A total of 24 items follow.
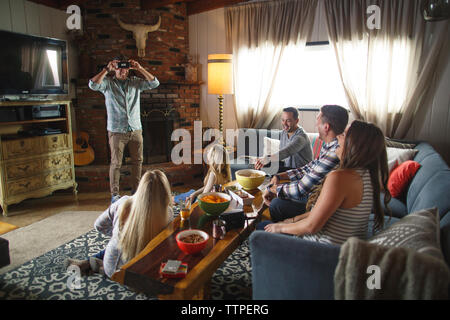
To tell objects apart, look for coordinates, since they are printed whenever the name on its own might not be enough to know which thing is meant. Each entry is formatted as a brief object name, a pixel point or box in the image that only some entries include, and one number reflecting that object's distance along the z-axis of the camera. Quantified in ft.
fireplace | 14.42
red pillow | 7.79
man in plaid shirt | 6.03
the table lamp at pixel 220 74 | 11.92
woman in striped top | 4.37
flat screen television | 10.49
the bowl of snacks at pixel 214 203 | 5.72
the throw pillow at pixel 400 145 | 10.34
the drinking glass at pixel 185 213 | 5.78
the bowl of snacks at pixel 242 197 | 6.71
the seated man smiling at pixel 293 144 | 9.14
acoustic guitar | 13.43
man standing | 11.02
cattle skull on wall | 13.14
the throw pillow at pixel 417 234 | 3.57
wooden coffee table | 4.01
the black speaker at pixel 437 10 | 7.02
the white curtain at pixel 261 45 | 12.62
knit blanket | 3.05
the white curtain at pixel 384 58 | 10.72
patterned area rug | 6.13
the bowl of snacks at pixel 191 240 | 4.63
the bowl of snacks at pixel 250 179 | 7.40
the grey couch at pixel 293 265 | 3.65
